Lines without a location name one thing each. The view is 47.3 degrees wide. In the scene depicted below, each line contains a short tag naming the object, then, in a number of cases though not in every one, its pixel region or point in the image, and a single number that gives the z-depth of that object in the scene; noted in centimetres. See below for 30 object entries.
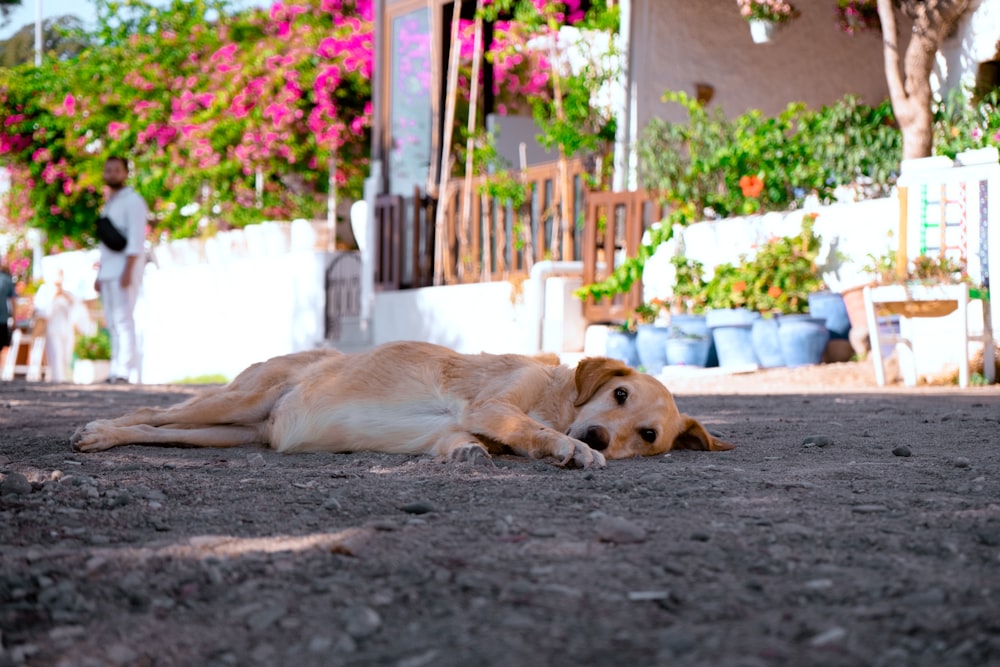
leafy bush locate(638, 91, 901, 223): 1039
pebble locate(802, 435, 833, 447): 438
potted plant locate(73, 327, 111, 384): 1873
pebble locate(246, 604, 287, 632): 186
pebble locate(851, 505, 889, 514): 279
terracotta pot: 898
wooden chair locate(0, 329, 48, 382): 1717
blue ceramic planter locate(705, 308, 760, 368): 952
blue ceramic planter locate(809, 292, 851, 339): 926
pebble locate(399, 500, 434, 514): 280
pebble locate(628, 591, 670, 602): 197
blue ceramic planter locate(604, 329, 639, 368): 1014
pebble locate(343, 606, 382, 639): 183
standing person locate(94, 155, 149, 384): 995
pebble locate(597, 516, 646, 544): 242
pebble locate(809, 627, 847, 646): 172
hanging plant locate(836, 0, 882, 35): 1163
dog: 394
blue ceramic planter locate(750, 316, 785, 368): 930
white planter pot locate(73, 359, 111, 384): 1867
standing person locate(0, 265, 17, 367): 1188
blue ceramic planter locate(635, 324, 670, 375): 992
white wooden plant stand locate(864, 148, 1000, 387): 804
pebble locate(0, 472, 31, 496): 304
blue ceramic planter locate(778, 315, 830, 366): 906
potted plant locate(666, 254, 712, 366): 971
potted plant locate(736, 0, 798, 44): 1110
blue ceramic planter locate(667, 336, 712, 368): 970
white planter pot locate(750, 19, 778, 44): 1127
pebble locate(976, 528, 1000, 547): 237
